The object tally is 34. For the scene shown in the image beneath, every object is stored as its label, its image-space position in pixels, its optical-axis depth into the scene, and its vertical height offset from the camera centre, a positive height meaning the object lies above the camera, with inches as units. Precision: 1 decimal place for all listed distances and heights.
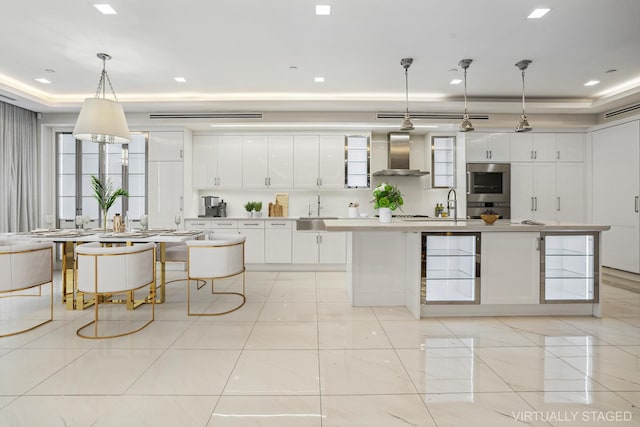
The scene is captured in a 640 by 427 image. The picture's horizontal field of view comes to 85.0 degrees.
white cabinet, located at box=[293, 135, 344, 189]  240.7 +32.0
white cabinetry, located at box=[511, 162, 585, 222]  234.4 +11.1
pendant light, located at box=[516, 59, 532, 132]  156.3 +39.6
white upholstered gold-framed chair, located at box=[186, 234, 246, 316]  135.5 -20.4
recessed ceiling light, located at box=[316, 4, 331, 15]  116.5 +67.1
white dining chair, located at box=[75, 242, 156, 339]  114.3 -21.3
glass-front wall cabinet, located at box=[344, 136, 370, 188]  241.4 +31.5
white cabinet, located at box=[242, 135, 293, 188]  241.4 +32.0
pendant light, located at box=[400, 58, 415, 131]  157.3 +65.4
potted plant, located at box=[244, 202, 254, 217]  244.4 +0.1
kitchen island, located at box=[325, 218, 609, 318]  134.4 -24.2
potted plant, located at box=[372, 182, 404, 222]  145.0 +3.1
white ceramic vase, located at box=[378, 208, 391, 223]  144.4 -2.8
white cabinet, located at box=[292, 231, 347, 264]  230.2 -28.2
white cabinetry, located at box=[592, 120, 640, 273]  210.2 +10.6
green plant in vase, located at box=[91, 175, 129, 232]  216.8 +11.4
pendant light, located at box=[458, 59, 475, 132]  157.6 +38.5
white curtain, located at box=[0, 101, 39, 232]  205.8 +23.4
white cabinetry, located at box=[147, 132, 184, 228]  229.0 +20.4
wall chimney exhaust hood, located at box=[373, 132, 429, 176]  239.3 +39.1
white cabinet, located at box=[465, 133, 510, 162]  232.8 +40.5
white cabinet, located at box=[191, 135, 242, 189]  241.9 +32.7
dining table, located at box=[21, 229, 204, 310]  136.5 -12.5
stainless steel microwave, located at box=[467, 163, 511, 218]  232.4 +13.0
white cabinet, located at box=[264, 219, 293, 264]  229.9 -22.3
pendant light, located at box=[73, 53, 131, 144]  138.4 +34.4
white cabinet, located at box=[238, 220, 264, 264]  229.6 -21.0
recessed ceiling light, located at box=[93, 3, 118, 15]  116.4 +67.3
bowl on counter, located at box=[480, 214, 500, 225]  138.7 -4.2
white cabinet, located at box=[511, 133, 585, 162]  233.9 +40.7
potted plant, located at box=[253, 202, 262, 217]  242.7 -0.6
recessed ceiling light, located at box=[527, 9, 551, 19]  118.8 +67.1
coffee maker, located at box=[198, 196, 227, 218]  238.7 +0.1
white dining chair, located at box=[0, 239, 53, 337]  115.8 -22.2
